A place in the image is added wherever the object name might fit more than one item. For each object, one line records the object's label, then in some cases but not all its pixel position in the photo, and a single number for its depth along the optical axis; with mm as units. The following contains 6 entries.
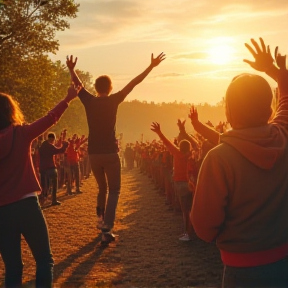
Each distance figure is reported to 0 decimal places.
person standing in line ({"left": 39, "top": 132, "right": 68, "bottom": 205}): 14703
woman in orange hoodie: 2715
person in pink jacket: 4176
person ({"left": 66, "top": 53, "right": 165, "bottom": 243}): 7609
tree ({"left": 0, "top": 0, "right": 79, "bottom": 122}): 28438
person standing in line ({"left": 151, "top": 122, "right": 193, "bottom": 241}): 9281
